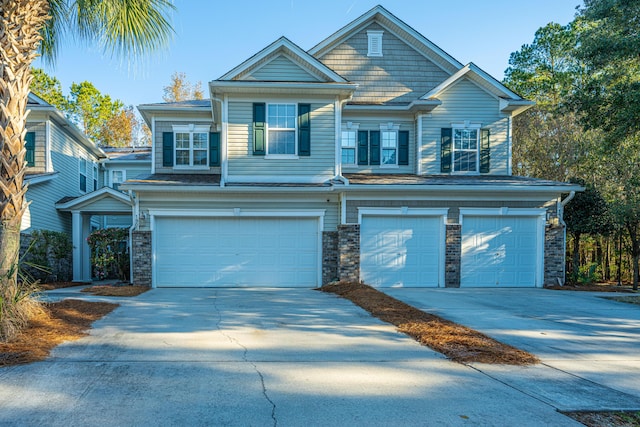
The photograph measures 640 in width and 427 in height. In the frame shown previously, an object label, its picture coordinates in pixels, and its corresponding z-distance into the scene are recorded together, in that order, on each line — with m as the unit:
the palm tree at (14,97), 6.63
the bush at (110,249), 15.32
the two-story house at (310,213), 13.32
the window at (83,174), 20.12
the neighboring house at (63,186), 15.84
